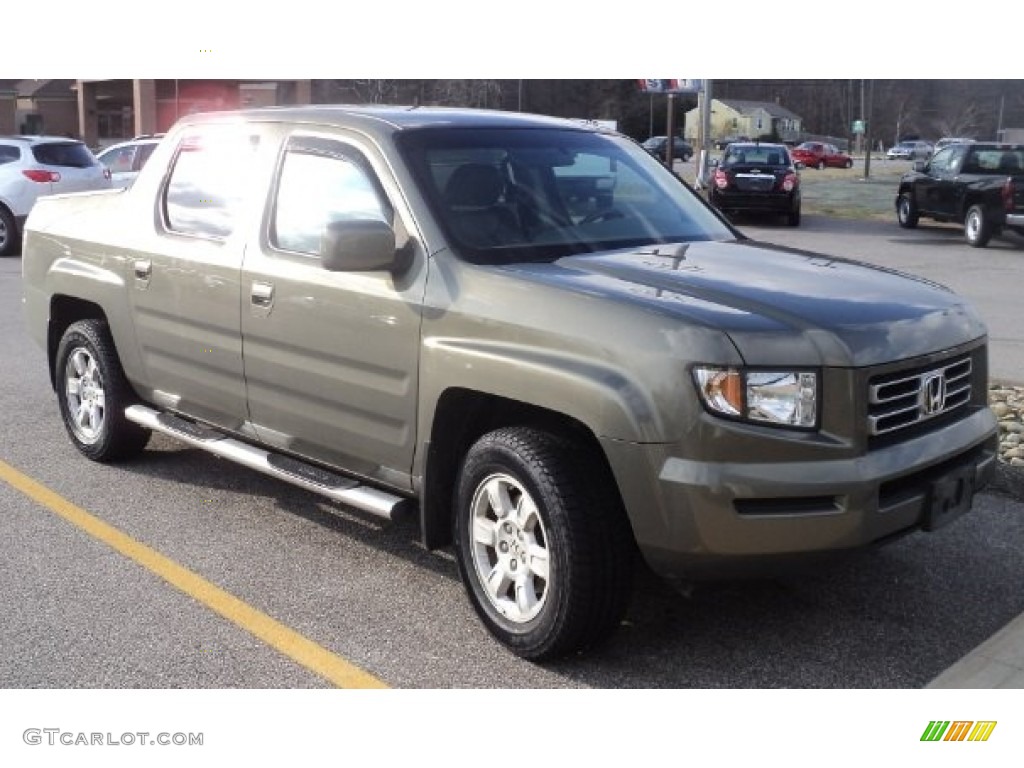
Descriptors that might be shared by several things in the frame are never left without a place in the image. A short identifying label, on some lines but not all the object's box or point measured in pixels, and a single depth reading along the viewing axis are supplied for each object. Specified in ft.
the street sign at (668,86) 65.94
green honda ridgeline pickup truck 11.51
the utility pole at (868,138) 132.46
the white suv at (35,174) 57.06
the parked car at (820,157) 213.46
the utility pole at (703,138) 85.02
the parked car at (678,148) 186.50
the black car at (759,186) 75.05
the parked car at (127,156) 65.57
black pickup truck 60.85
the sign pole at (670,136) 66.18
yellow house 271.74
